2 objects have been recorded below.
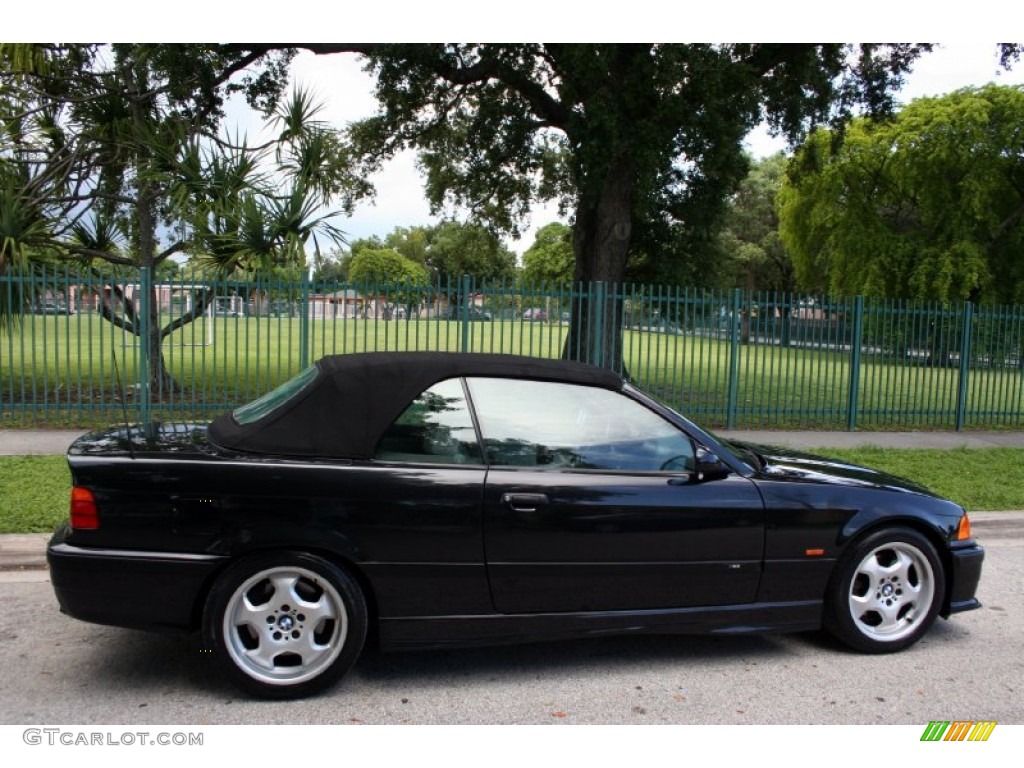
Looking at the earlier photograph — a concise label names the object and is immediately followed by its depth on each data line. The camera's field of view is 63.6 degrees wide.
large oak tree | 12.96
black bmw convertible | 3.58
